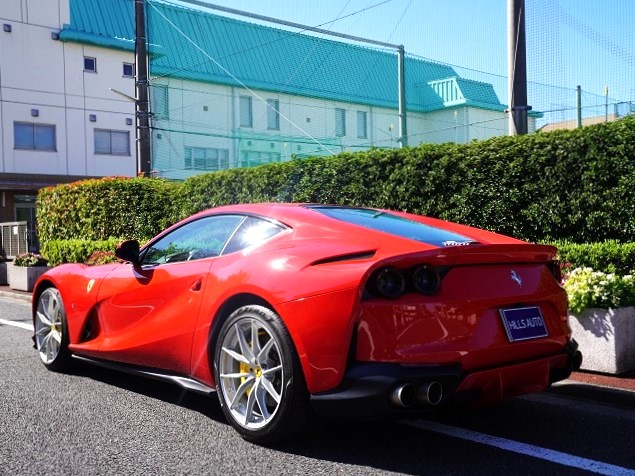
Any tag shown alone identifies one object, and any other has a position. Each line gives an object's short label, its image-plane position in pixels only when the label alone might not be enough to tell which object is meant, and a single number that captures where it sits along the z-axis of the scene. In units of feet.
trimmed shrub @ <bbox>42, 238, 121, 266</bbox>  45.75
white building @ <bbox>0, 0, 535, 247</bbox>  60.34
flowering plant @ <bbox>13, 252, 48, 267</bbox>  46.32
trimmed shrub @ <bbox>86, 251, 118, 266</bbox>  39.46
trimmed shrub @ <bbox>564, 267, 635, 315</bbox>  17.72
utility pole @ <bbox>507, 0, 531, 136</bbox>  29.30
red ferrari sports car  11.30
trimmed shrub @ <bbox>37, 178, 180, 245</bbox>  46.70
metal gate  69.00
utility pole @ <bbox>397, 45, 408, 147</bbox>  50.43
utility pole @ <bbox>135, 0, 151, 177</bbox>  51.44
